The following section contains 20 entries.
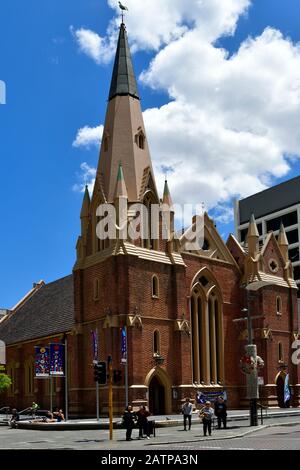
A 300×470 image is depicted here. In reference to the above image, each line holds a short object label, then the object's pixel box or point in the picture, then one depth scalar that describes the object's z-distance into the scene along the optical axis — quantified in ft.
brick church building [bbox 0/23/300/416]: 149.69
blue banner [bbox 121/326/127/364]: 140.87
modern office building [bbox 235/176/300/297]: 349.00
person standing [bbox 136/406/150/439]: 98.89
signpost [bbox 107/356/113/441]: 93.61
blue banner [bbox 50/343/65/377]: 148.25
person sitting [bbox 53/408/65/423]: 140.67
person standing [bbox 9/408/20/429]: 144.25
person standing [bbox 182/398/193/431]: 113.91
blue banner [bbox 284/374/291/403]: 175.83
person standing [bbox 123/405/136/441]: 95.48
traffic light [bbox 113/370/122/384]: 98.17
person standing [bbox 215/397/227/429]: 112.78
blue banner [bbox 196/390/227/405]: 158.30
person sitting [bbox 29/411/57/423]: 138.89
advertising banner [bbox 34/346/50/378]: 150.66
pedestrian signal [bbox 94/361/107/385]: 100.27
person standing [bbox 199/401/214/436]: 99.66
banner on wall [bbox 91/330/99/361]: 143.64
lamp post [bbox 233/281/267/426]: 117.29
